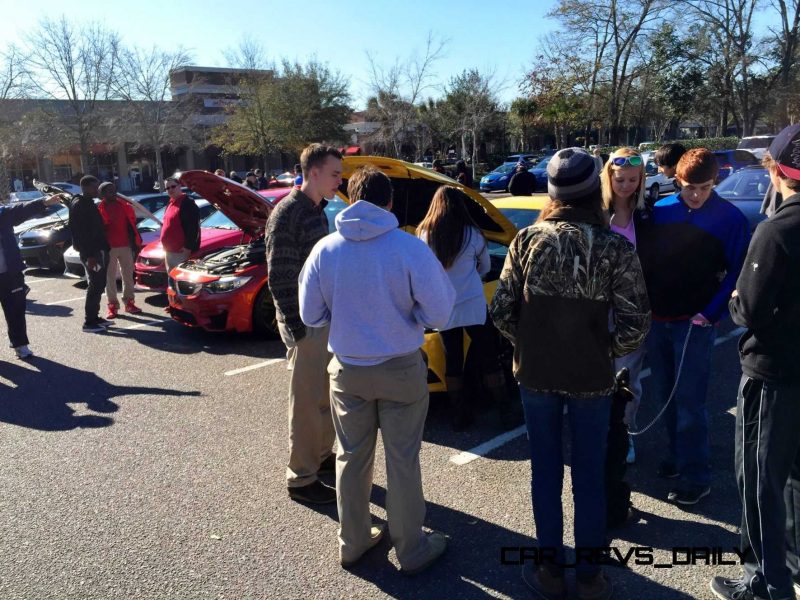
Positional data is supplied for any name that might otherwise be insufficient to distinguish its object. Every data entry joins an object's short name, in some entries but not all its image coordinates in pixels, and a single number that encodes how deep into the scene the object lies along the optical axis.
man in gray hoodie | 2.83
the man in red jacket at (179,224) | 8.10
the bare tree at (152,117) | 30.50
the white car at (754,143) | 24.82
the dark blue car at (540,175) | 23.91
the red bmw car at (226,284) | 7.04
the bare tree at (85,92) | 28.97
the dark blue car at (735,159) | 19.33
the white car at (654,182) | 20.78
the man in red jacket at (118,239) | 8.64
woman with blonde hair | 3.64
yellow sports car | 4.75
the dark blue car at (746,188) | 9.02
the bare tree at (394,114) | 31.27
